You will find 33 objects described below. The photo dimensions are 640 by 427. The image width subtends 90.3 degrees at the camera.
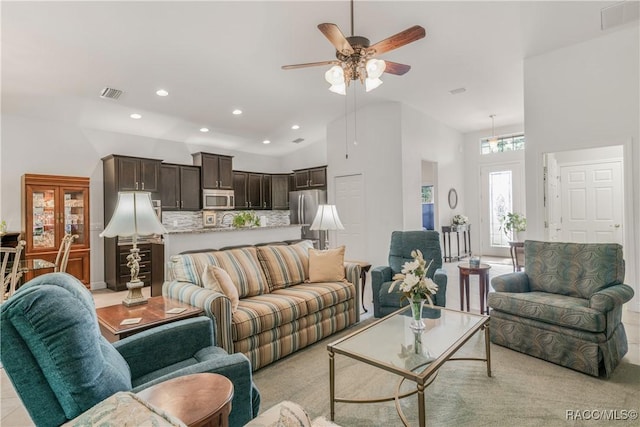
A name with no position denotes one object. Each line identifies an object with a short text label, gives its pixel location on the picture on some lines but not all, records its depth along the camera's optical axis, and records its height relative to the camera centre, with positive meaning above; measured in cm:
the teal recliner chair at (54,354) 100 -43
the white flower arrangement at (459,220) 738 -16
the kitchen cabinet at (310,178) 724 +90
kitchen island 343 -25
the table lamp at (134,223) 221 -2
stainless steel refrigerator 714 +18
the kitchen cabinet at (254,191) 762 +64
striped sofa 239 -73
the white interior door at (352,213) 604 +4
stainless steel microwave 668 +40
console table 727 -67
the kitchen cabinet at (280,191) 803 +65
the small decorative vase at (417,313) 217 -69
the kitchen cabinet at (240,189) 736 +67
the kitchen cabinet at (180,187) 616 +64
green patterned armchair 235 -76
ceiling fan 247 +134
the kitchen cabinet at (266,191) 788 +65
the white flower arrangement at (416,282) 211 -45
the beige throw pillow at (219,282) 248 -51
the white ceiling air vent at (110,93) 436 +178
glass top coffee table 175 -83
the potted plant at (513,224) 676 -26
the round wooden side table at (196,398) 109 -66
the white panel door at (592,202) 436 +12
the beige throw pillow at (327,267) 344 -56
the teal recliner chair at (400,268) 341 -64
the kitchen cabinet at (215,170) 666 +103
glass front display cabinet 467 +6
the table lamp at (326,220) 377 -5
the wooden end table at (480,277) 355 -73
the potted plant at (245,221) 556 -6
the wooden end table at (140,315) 190 -65
